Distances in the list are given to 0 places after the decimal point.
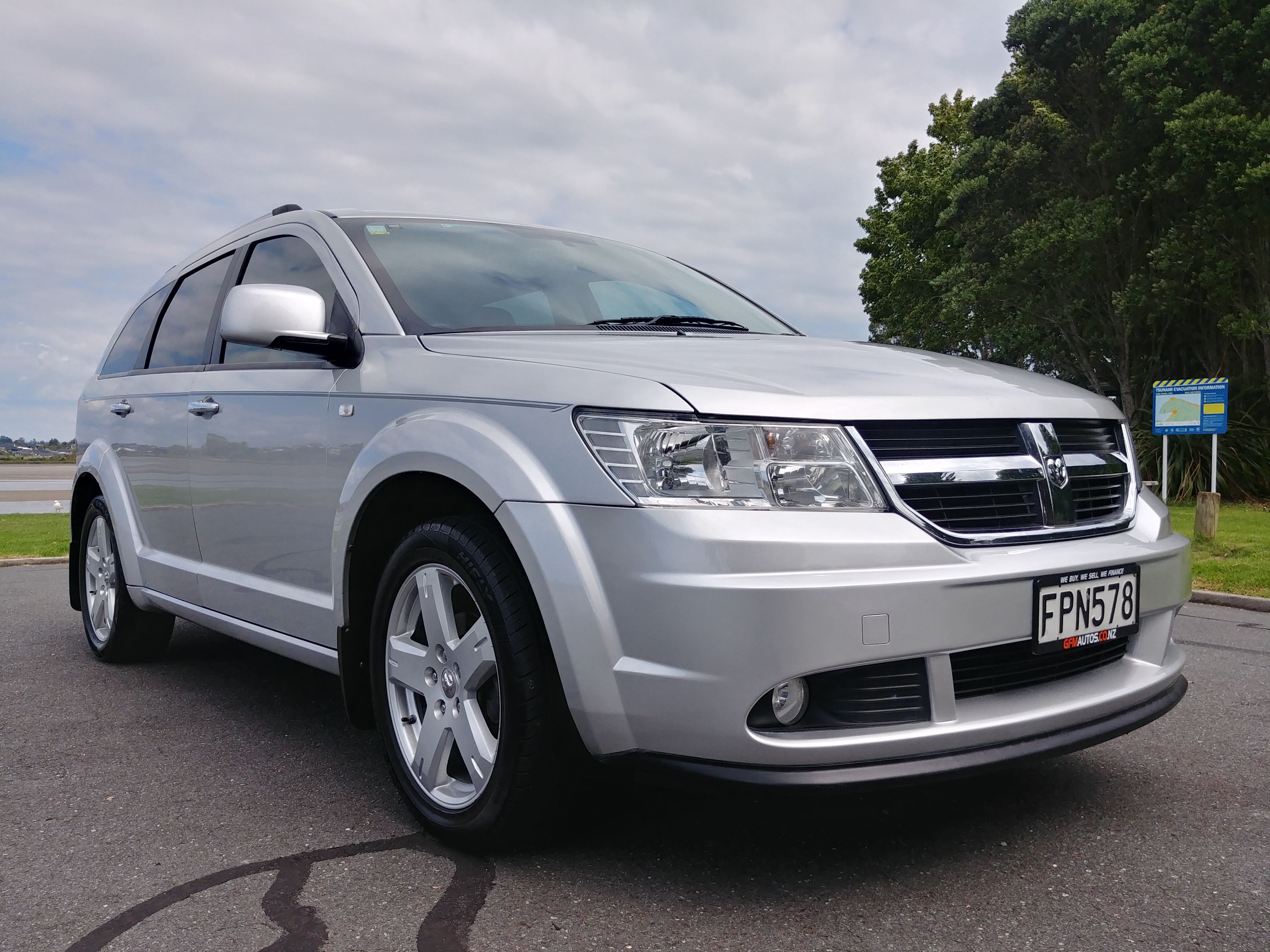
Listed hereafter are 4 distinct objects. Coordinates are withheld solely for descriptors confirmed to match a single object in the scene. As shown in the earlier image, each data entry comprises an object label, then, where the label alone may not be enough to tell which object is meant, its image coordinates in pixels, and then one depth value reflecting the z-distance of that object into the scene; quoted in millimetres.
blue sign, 13844
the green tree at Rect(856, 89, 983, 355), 33031
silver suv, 2314
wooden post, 10516
